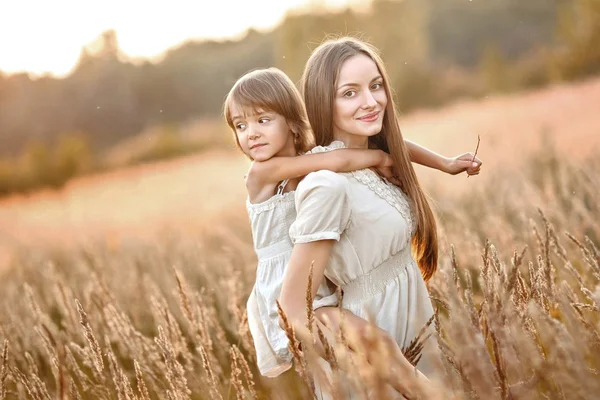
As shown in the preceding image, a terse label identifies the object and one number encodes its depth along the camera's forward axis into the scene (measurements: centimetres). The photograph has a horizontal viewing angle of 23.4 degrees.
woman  294
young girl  309
